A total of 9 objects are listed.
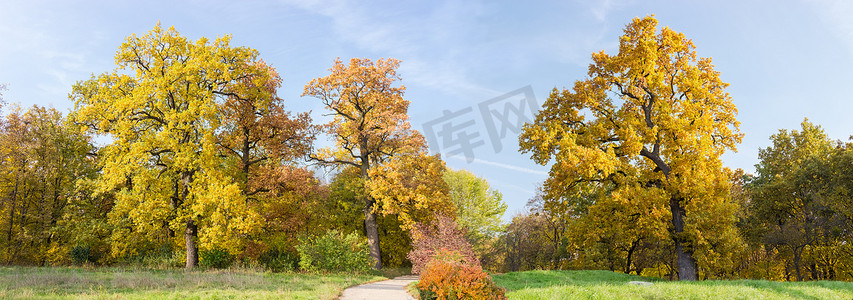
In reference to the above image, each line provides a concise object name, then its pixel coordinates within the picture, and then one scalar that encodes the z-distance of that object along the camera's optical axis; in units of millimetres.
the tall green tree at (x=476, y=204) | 43219
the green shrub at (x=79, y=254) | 22406
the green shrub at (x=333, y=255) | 19609
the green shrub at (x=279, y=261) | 21094
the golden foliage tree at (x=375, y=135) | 24781
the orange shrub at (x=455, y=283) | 9927
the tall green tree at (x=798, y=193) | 24828
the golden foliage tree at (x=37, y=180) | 23922
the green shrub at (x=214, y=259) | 21344
